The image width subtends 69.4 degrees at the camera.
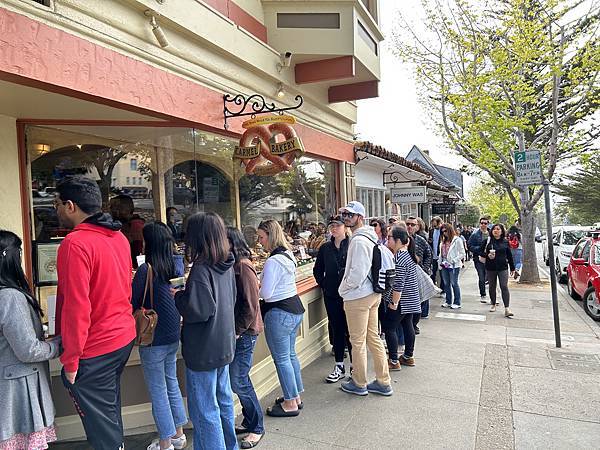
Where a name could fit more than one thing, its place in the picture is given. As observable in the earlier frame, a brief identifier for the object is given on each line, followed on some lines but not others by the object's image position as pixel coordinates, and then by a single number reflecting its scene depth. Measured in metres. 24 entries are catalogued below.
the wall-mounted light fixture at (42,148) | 4.04
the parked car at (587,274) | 8.23
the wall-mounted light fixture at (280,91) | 5.65
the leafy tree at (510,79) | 10.30
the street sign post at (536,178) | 6.36
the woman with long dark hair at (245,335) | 3.40
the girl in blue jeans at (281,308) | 3.86
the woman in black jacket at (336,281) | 4.95
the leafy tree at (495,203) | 37.83
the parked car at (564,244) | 13.10
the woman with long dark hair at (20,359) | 2.34
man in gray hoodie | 4.24
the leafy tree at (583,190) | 24.89
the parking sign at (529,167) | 6.50
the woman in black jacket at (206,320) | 2.79
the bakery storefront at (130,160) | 3.32
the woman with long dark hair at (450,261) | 8.80
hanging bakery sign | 4.56
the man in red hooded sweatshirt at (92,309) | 2.39
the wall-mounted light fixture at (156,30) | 3.73
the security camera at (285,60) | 5.61
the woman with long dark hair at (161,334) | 3.11
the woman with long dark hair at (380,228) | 6.65
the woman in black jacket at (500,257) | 8.16
